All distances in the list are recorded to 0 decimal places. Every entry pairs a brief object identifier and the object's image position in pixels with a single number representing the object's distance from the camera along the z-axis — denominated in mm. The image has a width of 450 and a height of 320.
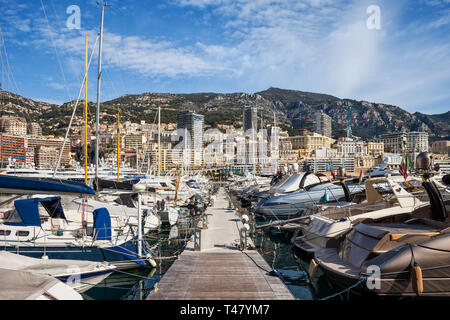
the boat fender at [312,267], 8879
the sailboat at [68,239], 10000
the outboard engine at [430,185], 9117
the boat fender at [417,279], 6559
